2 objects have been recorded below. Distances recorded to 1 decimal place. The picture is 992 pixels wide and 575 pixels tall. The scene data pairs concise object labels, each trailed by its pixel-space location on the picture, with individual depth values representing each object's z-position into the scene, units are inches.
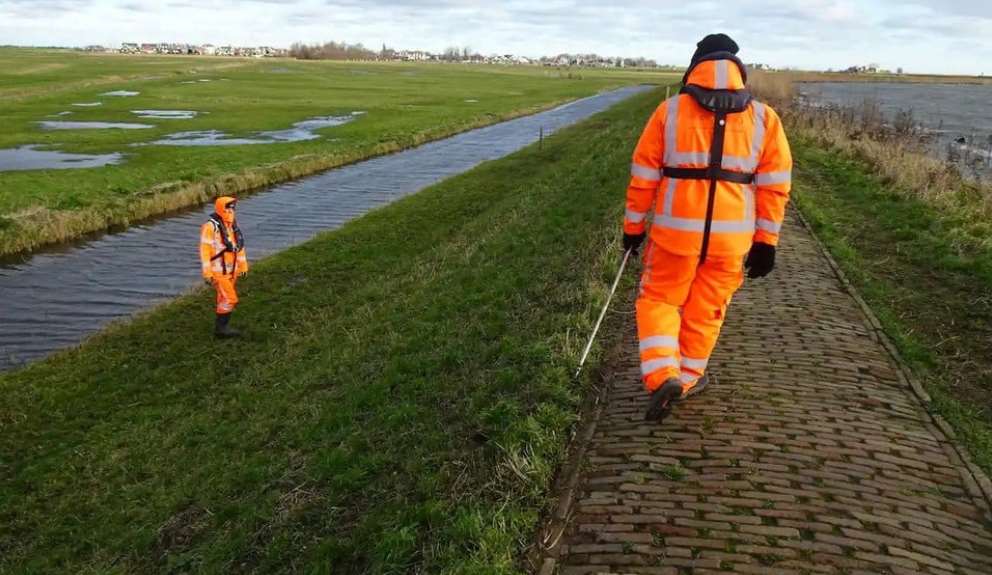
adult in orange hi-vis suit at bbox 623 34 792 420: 195.3
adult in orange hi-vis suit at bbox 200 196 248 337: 441.7
